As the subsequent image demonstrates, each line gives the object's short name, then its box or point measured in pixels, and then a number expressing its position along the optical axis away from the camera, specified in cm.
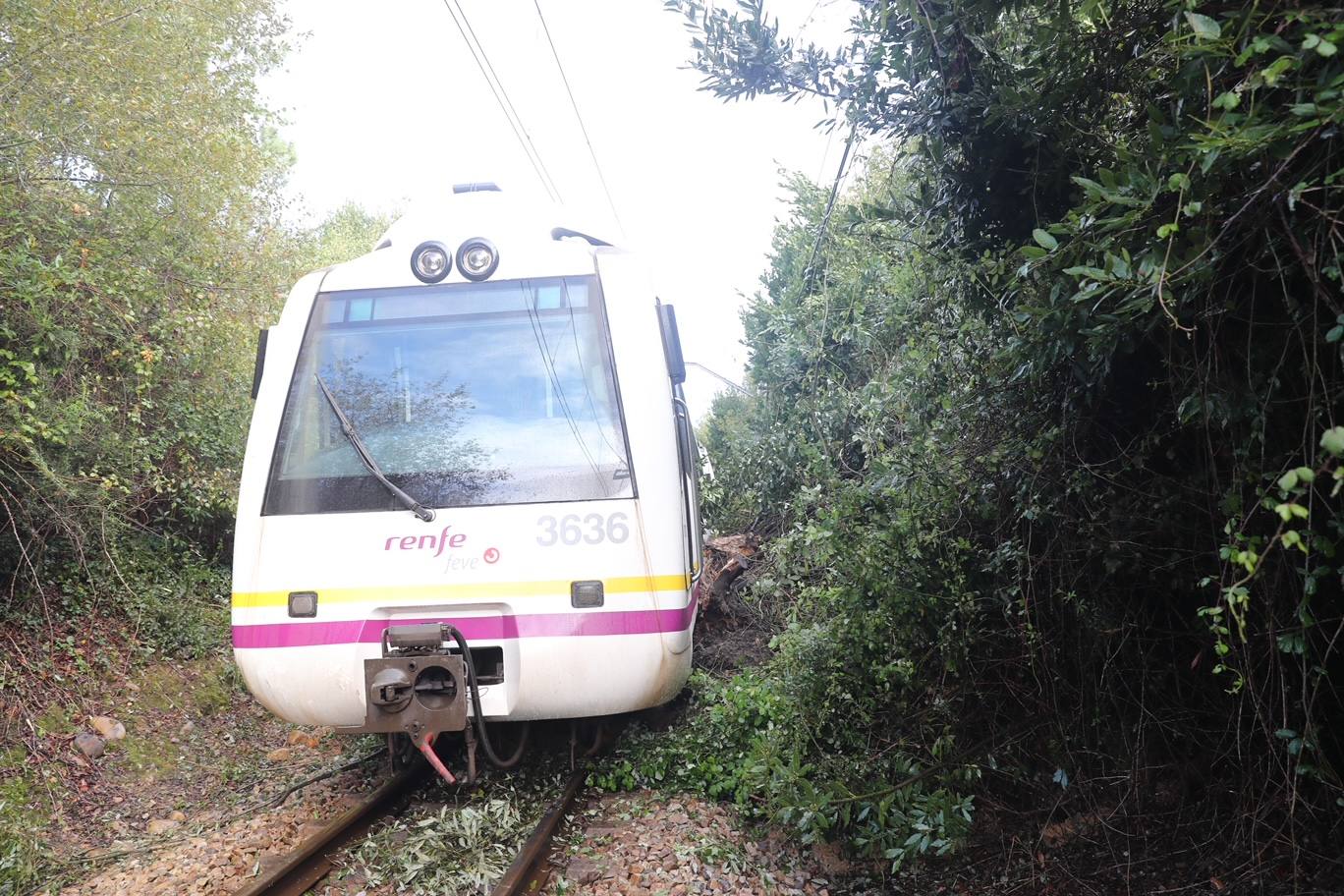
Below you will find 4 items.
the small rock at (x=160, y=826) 540
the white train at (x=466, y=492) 450
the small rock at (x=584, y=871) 410
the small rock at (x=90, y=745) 649
